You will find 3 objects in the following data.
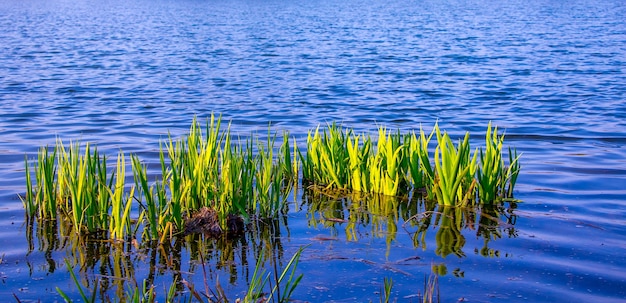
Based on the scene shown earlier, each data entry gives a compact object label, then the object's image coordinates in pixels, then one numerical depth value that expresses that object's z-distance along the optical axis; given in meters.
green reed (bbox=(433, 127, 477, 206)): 5.38
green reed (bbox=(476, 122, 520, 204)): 5.54
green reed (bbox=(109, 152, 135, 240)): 4.62
